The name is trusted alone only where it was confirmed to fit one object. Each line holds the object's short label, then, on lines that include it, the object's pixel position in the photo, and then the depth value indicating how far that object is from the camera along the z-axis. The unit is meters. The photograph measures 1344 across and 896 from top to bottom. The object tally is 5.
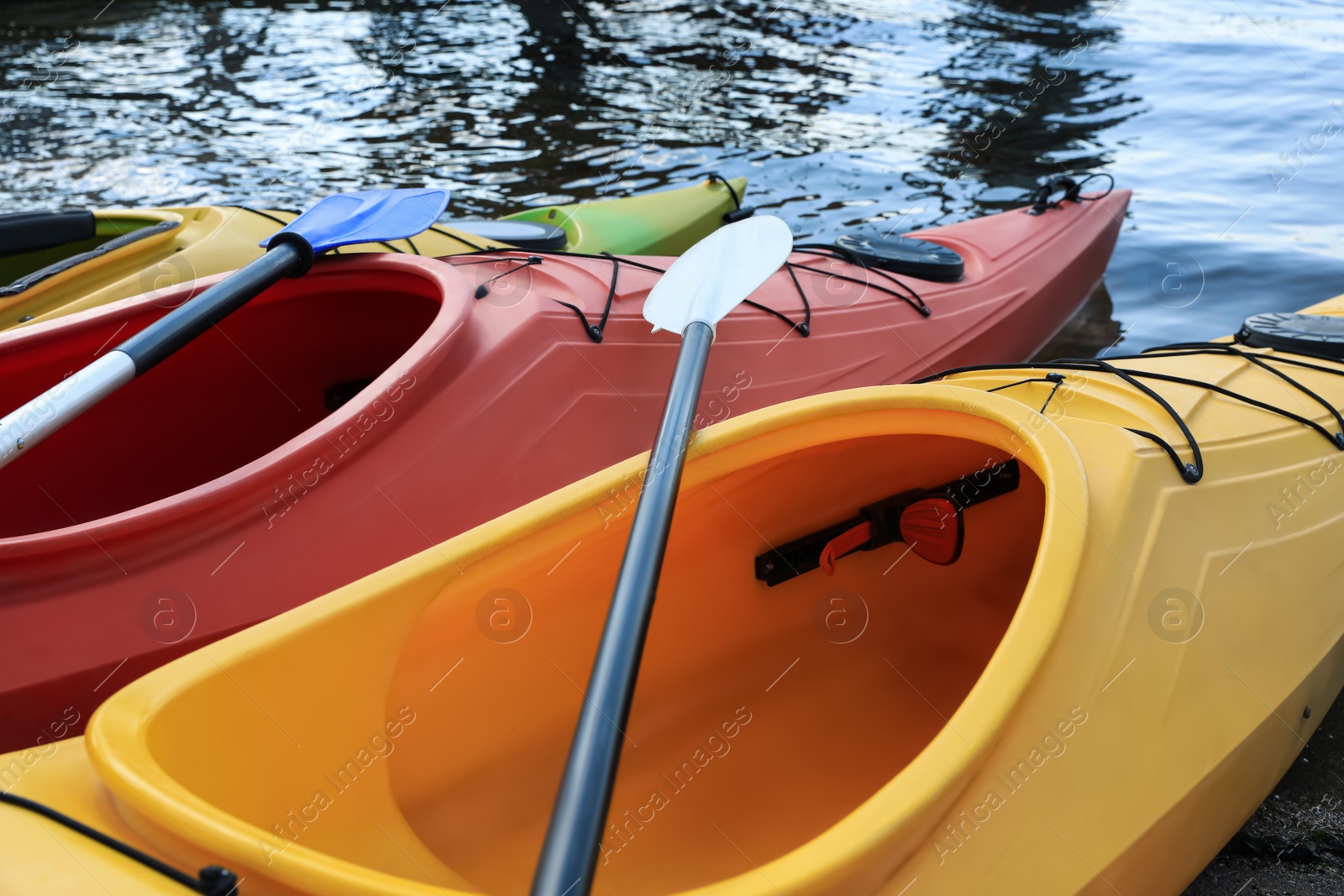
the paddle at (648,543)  0.87
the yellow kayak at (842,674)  1.00
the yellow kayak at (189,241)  2.31
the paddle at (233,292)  1.43
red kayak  1.48
